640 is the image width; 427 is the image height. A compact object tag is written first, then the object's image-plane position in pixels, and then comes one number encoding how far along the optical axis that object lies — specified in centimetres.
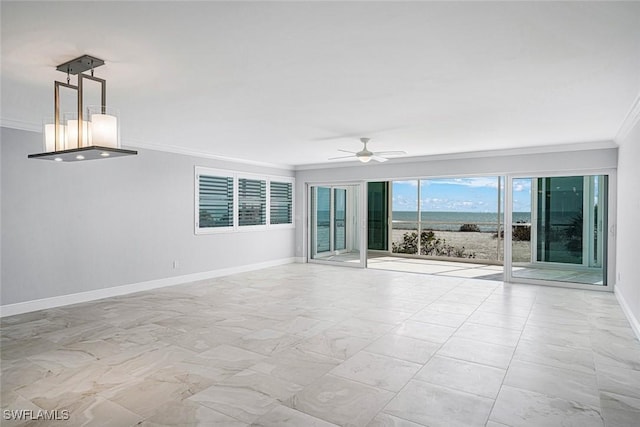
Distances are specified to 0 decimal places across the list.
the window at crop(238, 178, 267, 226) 812
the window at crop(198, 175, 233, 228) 730
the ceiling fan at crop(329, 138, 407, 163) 593
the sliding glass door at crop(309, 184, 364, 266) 904
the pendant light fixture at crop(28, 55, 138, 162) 278
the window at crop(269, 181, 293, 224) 897
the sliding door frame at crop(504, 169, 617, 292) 608
